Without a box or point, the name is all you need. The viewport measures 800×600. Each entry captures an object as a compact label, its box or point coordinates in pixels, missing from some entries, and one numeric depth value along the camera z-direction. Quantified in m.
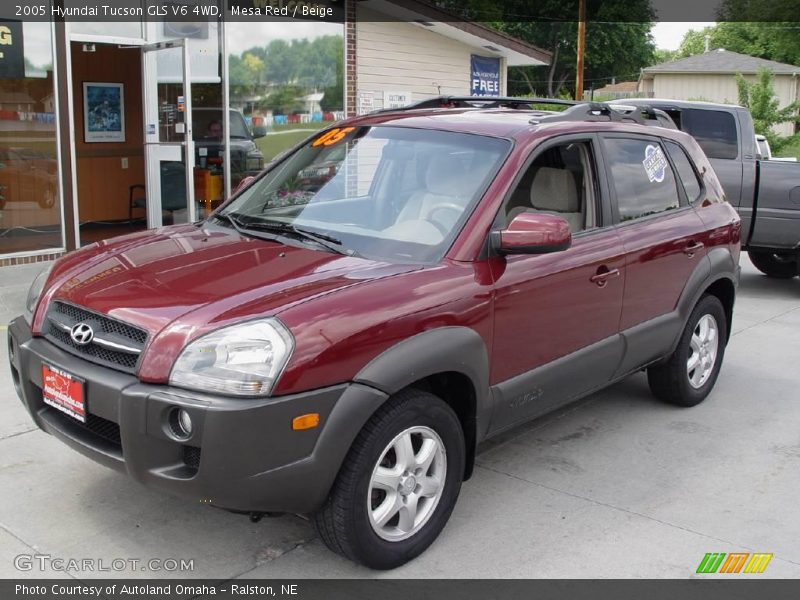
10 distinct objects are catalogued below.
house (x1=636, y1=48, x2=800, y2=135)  44.69
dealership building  8.93
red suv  3.21
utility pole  29.25
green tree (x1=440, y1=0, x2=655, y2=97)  55.12
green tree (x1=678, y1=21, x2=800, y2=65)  61.72
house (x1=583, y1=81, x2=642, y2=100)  65.50
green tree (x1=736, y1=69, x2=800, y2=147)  26.95
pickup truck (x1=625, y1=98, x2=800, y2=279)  9.67
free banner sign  14.76
